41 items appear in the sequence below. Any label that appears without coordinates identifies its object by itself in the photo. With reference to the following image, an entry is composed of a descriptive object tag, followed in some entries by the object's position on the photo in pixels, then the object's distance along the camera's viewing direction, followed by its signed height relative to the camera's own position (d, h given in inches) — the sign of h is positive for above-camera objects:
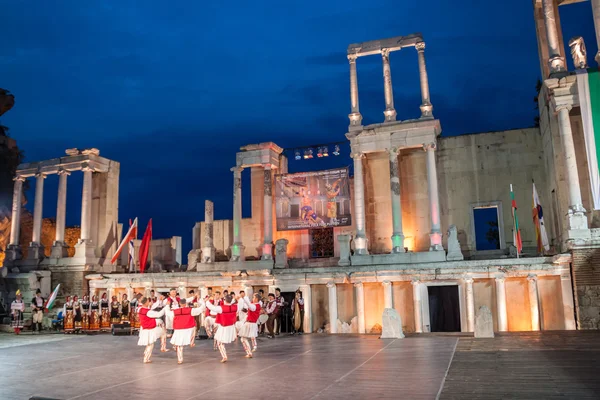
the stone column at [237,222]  1159.0 +134.5
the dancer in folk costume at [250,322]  567.8 -47.7
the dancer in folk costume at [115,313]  976.9 -55.5
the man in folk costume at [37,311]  1021.8 -49.8
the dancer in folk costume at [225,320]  540.7 -41.9
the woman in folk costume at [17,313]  994.7 -51.1
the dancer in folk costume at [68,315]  973.2 -56.8
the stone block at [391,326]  688.4 -67.1
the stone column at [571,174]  770.2 +151.9
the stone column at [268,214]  1138.0 +150.9
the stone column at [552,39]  839.7 +390.3
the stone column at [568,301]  774.5 -45.7
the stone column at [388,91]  1075.9 +390.3
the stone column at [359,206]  1029.8 +148.7
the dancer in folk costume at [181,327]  513.7 -46.3
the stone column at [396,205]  1010.7 +145.0
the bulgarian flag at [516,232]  874.8 +71.7
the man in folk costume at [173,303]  567.5 -23.0
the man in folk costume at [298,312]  864.5 -57.8
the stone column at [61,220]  1263.5 +166.8
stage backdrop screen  1103.6 +173.5
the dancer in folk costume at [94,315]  976.9 -58.7
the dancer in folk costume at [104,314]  981.8 -57.6
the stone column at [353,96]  1095.6 +392.2
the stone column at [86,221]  1227.9 +158.4
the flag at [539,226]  852.6 +77.4
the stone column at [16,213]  1353.3 +196.7
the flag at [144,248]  1162.0 +81.2
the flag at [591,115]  771.4 +237.0
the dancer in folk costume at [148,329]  530.9 -47.8
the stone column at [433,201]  983.0 +146.3
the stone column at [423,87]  1042.7 +388.0
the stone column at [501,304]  837.8 -51.9
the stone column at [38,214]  1310.3 +189.2
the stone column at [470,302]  849.5 -47.8
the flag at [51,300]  1053.2 -30.3
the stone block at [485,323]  626.5 -60.6
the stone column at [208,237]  1165.1 +103.9
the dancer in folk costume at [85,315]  977.5 -57.6
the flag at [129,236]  1187.9 +110.9
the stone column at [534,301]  819.4 -46.6
